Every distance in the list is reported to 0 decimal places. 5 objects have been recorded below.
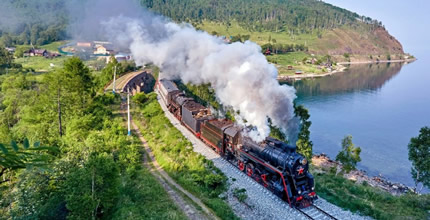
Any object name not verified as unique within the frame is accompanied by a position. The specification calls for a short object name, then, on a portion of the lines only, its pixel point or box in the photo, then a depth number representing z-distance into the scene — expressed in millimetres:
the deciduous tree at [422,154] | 22344
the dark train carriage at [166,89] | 37753
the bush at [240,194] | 16547
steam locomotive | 16078
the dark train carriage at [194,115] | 27189
